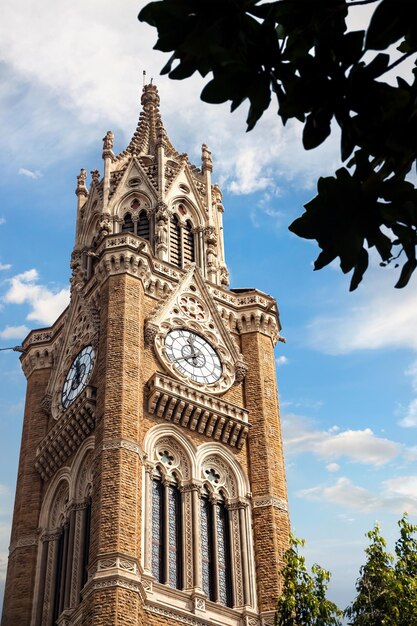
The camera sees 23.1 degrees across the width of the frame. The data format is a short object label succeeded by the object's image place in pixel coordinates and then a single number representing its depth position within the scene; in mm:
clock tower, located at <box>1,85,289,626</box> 28234
